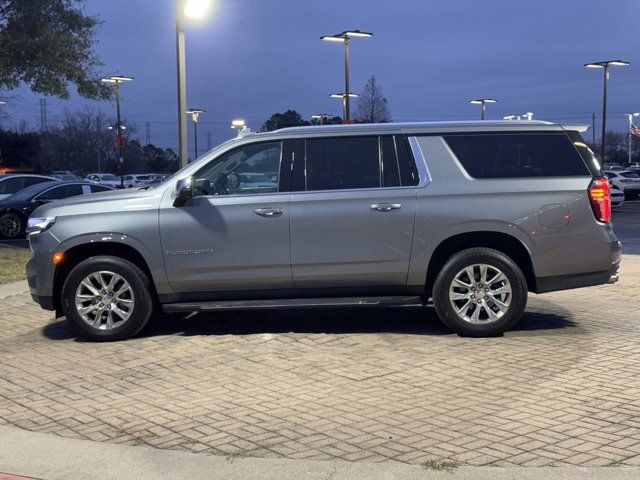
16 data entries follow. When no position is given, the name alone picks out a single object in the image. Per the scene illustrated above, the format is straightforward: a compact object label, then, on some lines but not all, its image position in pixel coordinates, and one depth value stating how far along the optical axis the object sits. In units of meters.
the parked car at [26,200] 19.36
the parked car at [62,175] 37.56
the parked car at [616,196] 29.71
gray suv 7.14
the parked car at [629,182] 36.81
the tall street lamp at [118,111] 37.82
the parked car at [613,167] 49.81
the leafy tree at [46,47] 15.09
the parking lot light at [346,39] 32.81
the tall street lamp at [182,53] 12.20
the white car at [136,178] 48.88
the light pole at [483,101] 51.96
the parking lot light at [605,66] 40.62
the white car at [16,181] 21.98
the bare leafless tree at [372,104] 48.69
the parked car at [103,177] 47.89
